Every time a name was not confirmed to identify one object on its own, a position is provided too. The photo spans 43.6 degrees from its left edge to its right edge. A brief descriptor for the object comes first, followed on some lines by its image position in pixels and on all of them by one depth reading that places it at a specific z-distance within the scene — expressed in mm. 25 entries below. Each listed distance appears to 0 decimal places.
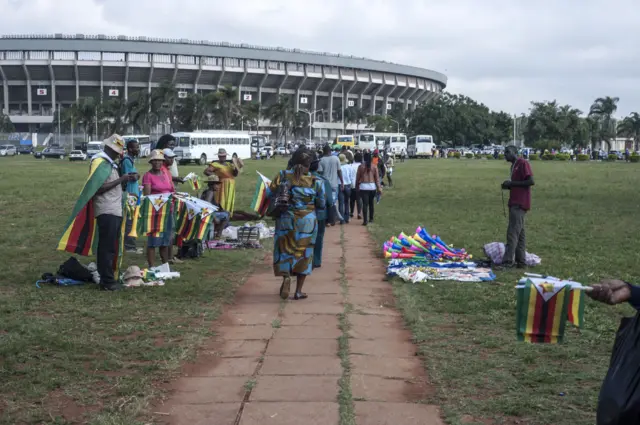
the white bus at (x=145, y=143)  60719
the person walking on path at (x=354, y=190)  16203
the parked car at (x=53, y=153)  63909
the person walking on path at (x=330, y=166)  14008
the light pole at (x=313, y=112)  101075
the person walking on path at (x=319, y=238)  9734
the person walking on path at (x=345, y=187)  16000
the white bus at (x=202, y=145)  47906
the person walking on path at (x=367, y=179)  14836
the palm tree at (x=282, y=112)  94062
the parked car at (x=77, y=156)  57625
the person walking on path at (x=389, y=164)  28144
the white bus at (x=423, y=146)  74375
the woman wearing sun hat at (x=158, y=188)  9492
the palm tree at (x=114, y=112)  80938
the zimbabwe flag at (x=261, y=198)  8374
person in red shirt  9711
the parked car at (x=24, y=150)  81375
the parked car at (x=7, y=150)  72100
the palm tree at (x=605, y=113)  92500
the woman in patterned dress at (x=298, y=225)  7855
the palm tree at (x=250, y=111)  84750
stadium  84938
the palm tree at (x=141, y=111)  78438
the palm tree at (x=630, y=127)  97000
